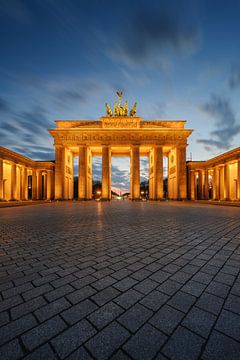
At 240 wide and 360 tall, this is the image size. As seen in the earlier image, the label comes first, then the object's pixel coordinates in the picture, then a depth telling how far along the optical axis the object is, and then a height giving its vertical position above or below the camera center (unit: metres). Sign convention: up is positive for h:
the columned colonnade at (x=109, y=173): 32.75 +2.30
